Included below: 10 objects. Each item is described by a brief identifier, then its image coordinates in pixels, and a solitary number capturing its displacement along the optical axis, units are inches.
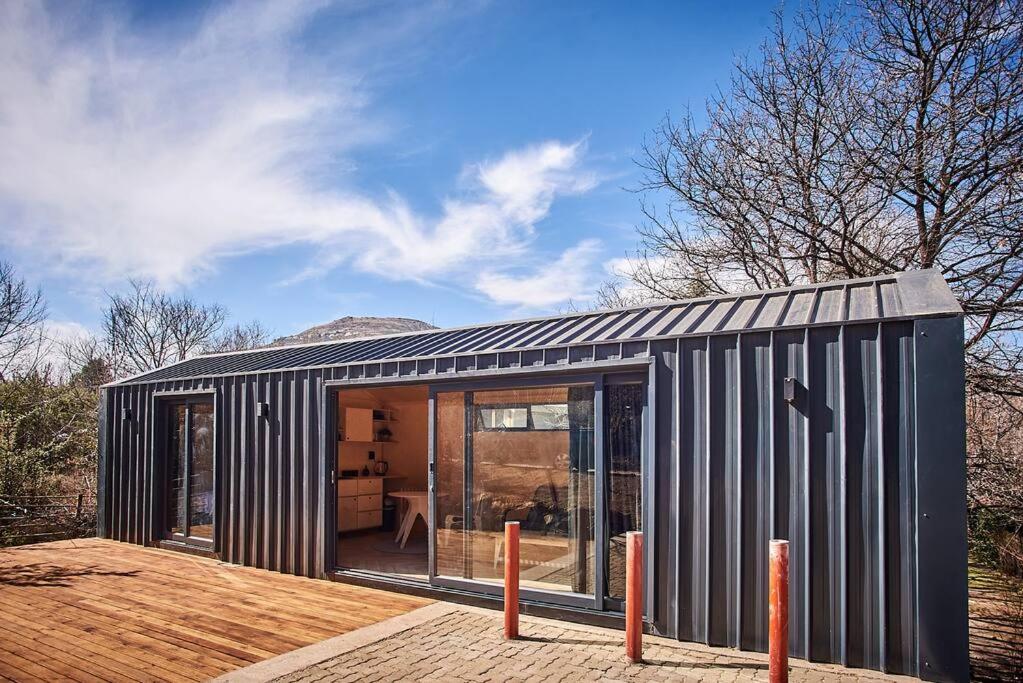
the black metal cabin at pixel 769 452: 151.4
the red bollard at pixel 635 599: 165.3
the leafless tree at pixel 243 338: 1123.3
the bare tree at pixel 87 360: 877.2
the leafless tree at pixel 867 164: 298.4
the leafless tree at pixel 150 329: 965.8
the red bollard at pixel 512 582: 187.2
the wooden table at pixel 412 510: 330.6
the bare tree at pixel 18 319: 696.4
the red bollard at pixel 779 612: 138.0
